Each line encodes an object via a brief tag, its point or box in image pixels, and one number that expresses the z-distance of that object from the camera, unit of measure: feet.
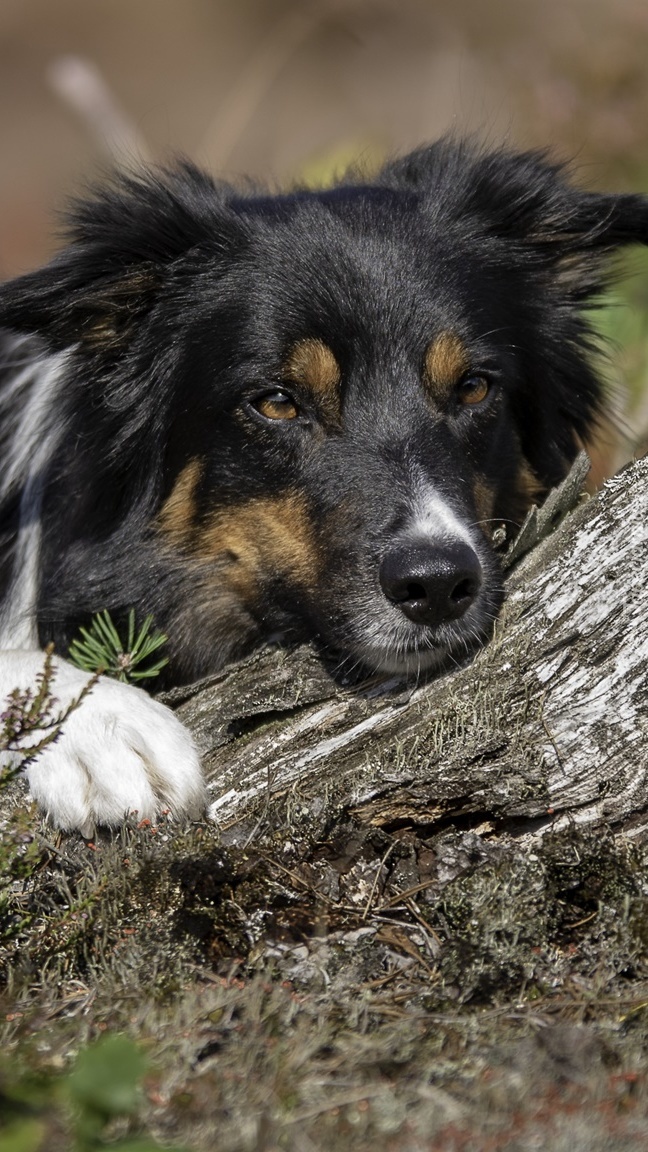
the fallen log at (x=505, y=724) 18.38
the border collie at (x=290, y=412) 21.34
